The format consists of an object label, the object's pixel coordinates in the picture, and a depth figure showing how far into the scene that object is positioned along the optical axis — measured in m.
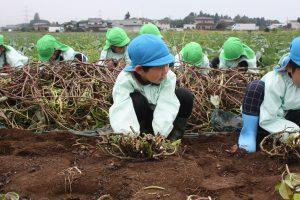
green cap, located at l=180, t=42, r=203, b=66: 5.14
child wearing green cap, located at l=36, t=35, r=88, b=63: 5.04
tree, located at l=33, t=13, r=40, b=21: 89.57
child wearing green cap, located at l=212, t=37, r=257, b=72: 5.08
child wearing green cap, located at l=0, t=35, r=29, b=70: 5.06
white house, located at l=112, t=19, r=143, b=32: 52.09
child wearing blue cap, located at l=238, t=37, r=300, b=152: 2.79
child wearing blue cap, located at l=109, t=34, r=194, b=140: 2.67
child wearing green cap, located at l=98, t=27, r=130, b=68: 5.28
